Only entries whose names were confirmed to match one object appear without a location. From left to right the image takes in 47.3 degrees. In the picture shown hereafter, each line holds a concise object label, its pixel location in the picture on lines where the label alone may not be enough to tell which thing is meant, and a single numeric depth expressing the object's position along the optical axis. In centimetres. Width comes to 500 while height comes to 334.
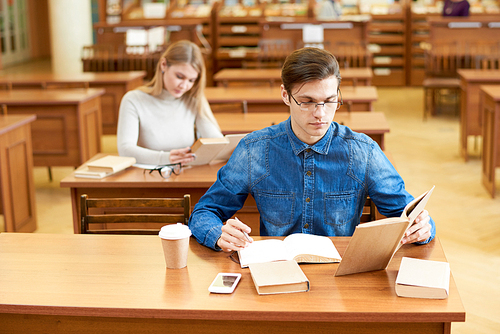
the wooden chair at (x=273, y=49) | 845
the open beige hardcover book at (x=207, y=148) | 262
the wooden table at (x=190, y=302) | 134
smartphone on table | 143
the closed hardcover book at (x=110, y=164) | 273
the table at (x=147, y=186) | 265
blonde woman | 293
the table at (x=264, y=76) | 603
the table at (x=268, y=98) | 482
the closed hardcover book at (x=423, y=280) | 138
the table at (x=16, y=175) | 359
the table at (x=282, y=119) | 356
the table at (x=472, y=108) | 576
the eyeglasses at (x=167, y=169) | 272
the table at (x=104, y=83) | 598
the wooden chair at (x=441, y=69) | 745
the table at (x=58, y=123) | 486
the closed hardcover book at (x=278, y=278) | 142
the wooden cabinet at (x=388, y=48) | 1037
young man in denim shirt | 172
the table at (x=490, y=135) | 448
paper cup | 152
